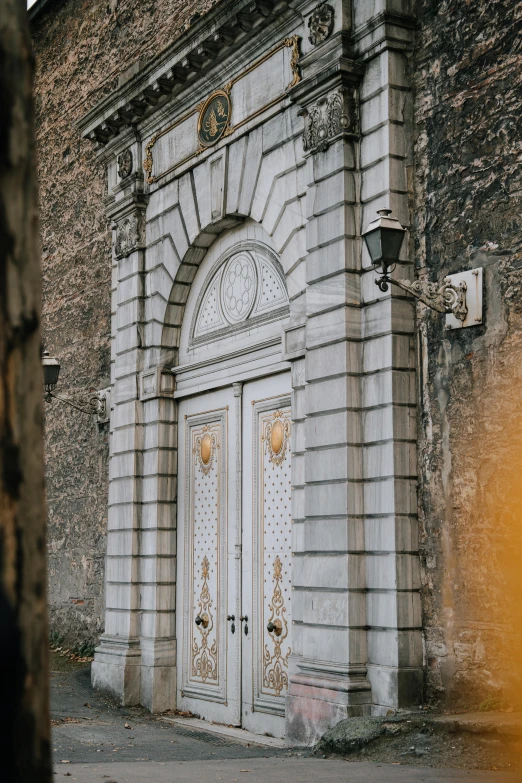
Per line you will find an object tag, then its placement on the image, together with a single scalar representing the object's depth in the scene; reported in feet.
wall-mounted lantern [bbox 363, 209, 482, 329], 23.65
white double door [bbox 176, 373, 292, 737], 30.12
